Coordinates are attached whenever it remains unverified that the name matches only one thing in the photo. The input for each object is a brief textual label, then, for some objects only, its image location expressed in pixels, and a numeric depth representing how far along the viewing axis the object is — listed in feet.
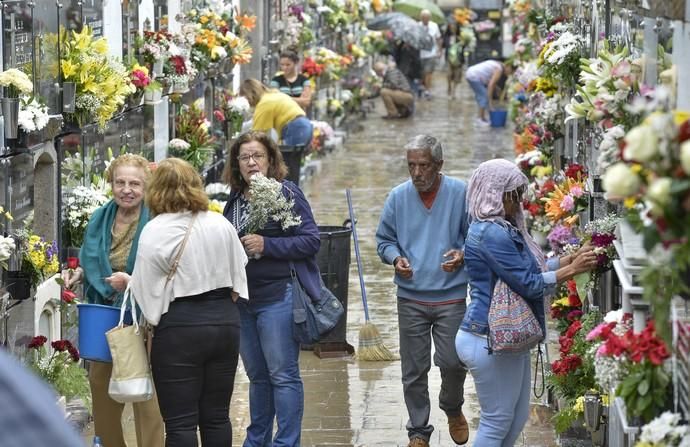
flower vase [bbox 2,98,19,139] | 48.42
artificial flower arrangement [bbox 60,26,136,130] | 57.21
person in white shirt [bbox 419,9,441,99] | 212.19
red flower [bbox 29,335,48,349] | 51.16
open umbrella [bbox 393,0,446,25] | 217.56
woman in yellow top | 94.89
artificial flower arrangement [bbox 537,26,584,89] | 59.88
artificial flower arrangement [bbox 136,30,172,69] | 74.08
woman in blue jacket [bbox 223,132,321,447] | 46.96
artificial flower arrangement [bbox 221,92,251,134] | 99.96
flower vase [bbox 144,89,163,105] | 73.51
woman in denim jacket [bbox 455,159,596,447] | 41.75
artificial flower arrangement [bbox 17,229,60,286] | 50.39
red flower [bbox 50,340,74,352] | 51.93
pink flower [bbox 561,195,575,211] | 56.44
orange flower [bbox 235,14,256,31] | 101.86
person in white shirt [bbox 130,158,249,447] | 41.29
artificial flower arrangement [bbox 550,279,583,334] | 53.83
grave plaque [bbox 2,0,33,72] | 49.88
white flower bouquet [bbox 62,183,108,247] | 59.21
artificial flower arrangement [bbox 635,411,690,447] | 27.17
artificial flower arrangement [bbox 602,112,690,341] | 22.26
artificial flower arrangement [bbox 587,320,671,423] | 29.17
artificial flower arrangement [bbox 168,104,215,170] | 83.97
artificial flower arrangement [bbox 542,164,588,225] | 56.44
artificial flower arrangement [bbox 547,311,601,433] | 48.32
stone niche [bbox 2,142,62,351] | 51.44
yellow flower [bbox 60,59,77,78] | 56.65
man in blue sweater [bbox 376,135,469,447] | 48.73
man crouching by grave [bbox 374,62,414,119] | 183.52
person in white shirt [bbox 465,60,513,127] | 172.96
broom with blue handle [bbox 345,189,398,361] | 66.74
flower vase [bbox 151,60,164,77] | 75.46
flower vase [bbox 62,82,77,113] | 55.98
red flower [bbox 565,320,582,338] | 50.06
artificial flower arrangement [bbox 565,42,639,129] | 37.24
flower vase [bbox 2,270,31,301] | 49.57
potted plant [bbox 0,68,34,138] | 47.85
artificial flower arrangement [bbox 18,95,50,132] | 49.89
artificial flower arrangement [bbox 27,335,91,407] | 51.21
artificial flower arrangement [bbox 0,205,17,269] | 45.44
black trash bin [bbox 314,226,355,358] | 66.69
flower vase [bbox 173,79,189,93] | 78.43
